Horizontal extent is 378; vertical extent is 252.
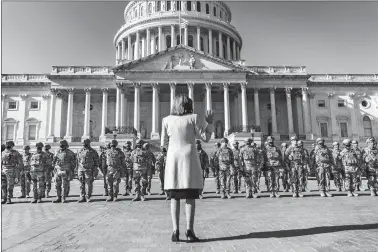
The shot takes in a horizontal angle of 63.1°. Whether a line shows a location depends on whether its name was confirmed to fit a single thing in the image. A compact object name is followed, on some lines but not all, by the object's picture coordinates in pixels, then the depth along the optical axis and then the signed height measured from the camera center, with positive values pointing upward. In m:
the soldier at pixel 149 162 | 12.35 -0.22
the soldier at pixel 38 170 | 11.67 -0.41
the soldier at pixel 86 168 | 11.55 -0.37
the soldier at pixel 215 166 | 13.11 -0.48
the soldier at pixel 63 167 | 11.45 -0.32
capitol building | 42.75 +8.87
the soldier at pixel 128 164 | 13.58 -0.31
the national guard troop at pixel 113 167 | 11.73 -0.38
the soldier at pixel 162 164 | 14.05 -0.35
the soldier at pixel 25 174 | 13.51 -0.64
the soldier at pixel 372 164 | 12.38 -0.50
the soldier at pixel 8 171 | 11.66 -0.43
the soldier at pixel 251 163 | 12.07 -0.36
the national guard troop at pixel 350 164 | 12.04 -0.48
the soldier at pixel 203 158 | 13.48 -0.12
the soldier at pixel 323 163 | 12.07 -0.45
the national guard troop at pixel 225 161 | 12.37 -0.24
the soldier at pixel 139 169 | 11.54 -0.46
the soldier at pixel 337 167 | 13.70 -0.64
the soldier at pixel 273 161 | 12.31 -0.29
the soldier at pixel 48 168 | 12.68 -0.40
